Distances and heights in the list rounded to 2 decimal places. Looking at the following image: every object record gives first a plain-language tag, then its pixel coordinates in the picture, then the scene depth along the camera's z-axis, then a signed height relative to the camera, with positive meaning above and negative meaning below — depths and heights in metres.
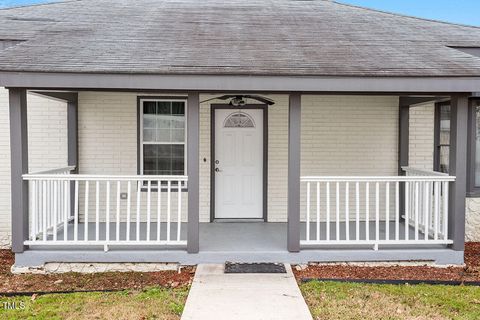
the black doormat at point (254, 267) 5.98 -1.58
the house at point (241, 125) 5.97 +0.43
